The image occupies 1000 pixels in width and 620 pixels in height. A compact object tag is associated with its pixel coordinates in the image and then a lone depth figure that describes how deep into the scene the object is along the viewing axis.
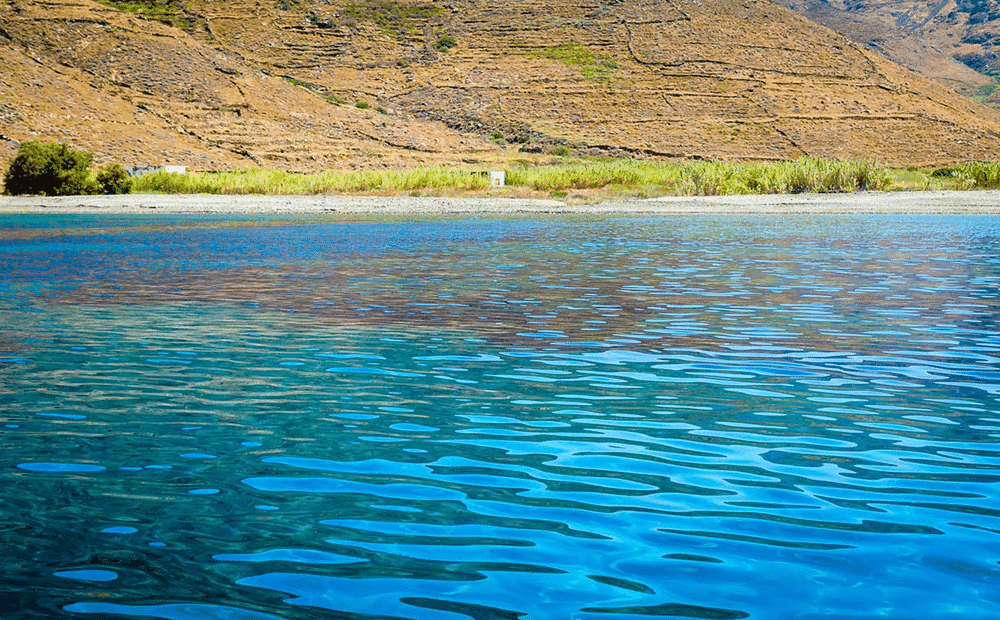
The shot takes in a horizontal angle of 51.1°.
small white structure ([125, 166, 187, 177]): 48.44
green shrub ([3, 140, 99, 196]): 43.22
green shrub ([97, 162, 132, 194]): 43.94
